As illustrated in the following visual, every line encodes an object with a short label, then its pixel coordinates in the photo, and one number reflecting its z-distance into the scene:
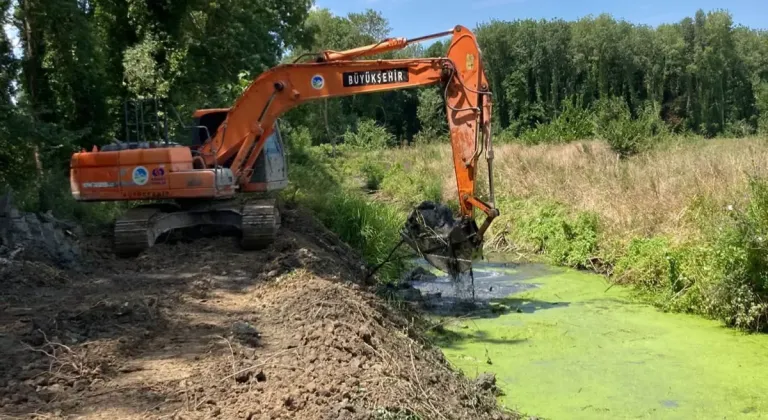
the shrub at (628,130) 22.31
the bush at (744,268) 8.37
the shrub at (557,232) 13.12
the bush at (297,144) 22.98
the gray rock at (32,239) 8.29
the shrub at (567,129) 26.77
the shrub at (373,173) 23.92
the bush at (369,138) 31.44
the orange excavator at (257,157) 9.09
